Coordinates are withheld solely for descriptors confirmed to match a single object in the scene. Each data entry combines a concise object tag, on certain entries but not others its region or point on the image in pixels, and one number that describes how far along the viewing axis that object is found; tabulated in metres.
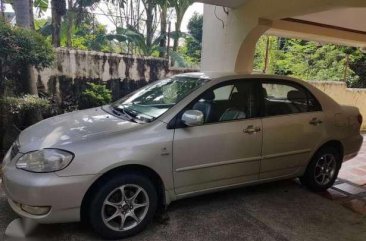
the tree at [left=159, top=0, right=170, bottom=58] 11.30
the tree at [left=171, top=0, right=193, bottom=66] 11.37
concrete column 5.32
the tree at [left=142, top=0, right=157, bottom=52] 11.48
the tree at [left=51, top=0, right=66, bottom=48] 8.80
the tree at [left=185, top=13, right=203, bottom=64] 17.55
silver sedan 2.94
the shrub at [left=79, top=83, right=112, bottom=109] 7.30
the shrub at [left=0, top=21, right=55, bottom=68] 5.68
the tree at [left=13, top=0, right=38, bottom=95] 6.38
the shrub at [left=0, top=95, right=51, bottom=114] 5.43
